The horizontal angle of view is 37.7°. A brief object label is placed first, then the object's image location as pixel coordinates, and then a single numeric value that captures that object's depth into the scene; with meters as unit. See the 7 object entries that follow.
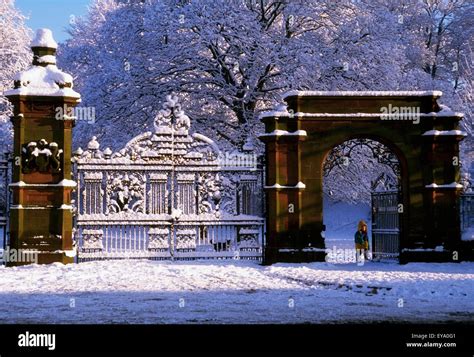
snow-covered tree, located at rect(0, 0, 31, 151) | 29.45
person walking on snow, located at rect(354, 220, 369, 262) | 17.81
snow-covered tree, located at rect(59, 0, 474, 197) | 21.08
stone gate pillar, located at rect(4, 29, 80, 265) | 14.92
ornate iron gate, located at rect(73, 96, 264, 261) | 16.06
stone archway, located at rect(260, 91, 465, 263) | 15.59
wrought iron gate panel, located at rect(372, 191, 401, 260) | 16.80
